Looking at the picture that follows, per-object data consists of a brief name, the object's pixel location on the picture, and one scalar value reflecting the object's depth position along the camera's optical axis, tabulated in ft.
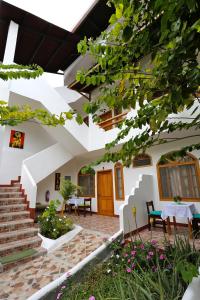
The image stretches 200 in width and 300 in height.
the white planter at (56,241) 12.89
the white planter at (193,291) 4.35
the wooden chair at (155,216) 15.48
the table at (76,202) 23.90
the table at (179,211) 13.38
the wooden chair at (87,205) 24.67
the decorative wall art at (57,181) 27.93
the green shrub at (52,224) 14.29
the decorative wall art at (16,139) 23.92
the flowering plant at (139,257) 8.00
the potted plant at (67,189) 18.26
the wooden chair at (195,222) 13.76
